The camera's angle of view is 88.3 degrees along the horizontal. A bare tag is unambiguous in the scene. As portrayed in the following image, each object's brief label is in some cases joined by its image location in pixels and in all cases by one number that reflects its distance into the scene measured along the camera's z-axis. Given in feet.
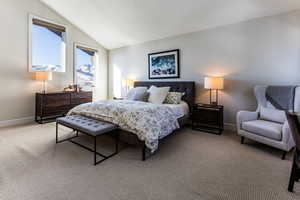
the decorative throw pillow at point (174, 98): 12.90
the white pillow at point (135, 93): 13.14
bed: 7.76
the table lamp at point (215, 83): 11.55
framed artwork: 14.94
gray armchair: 7.67
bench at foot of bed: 7.46
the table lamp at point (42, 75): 13.57
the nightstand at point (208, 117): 11.58
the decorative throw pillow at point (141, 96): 12.85
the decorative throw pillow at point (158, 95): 12.68
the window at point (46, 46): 14.26
